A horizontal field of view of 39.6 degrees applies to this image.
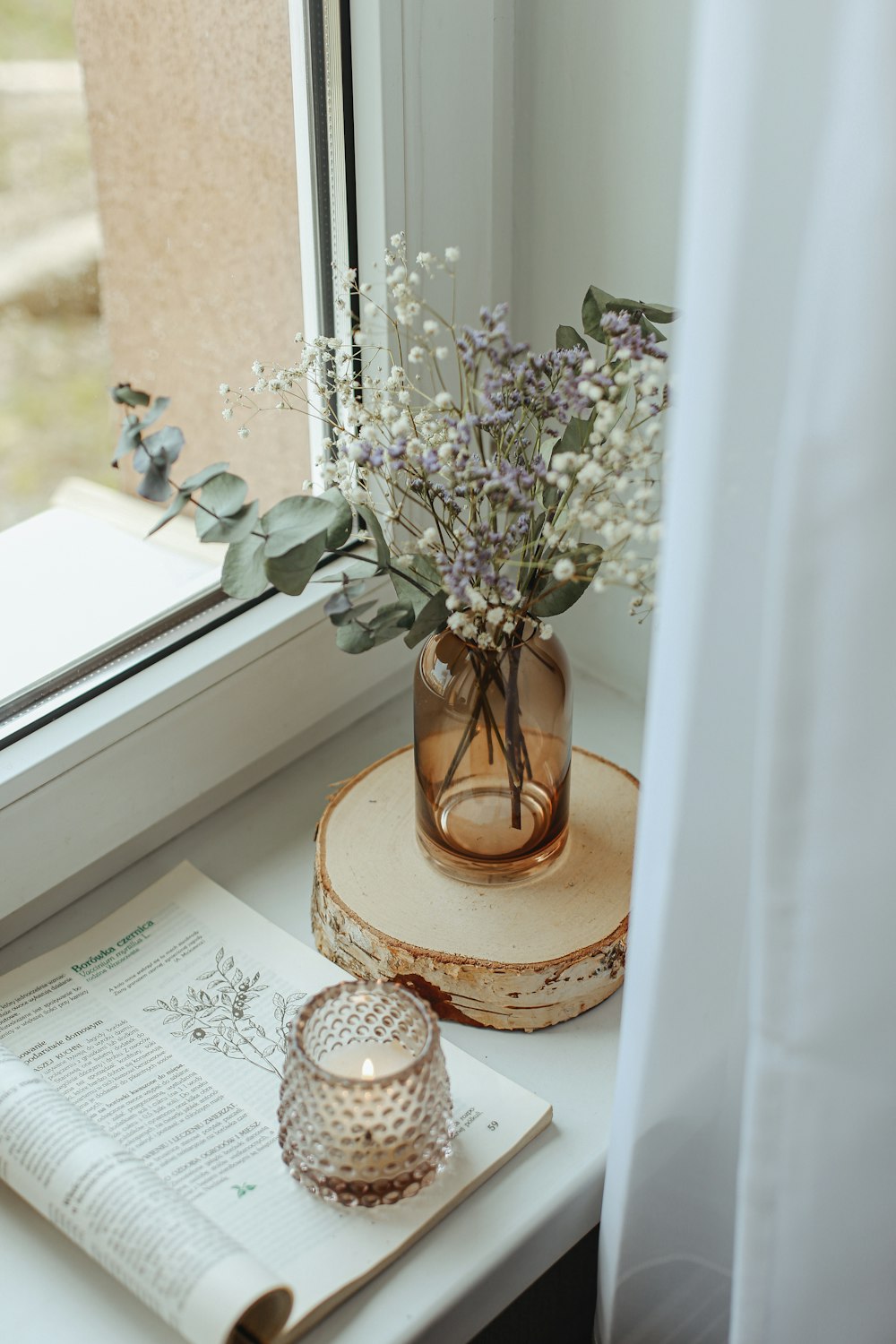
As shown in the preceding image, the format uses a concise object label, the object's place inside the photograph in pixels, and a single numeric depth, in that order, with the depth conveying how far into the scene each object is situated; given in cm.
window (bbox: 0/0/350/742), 95
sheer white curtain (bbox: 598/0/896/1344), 47
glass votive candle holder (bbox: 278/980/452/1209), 72
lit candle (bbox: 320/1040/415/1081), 77
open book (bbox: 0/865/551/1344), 68
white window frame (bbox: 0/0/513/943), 93
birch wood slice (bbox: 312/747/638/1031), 86
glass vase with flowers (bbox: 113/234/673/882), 72
